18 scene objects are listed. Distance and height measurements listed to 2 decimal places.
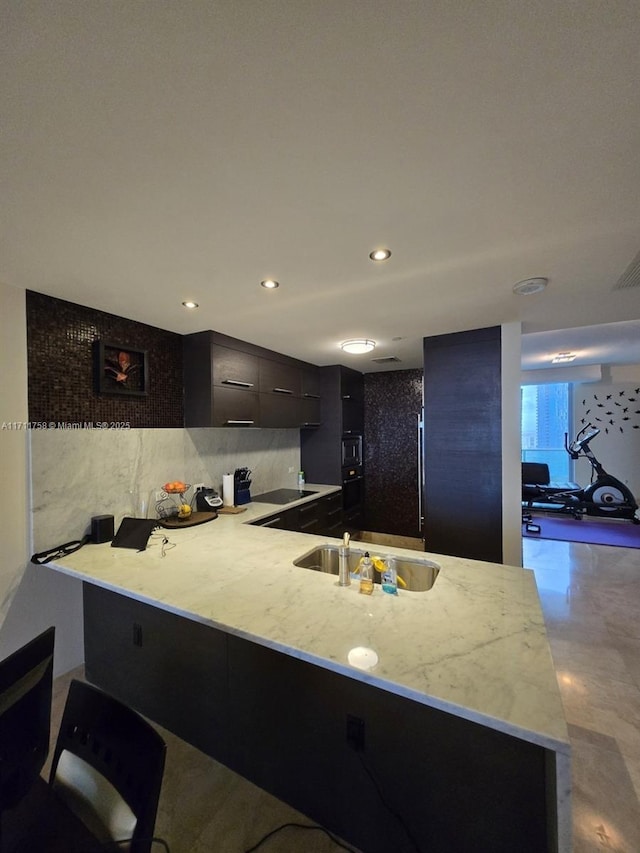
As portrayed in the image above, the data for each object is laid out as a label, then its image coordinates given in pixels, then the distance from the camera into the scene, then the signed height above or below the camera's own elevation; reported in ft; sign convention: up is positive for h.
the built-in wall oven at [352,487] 13.80 -2.78
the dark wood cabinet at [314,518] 10.02 -3.13
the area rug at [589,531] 14.89 -5.40
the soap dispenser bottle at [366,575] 4.51 -2.20
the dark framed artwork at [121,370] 7.23 +1.32
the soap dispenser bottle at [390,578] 4.51 -2.25
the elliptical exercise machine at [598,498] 17.06 -4.12
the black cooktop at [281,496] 11.14 -2.56
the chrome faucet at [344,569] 4.72 -2.11
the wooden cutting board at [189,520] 7.76 -2.34
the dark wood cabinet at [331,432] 13.38 -0.32
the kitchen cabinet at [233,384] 8.82 +1.22
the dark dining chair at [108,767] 2.46 -2.87
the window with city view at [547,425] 21.93 -0.19
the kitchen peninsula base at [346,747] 3.20 -3.82
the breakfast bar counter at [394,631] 2.72 -2.29
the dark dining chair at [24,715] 2.78 -2.80
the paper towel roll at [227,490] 9.95 -1.99
